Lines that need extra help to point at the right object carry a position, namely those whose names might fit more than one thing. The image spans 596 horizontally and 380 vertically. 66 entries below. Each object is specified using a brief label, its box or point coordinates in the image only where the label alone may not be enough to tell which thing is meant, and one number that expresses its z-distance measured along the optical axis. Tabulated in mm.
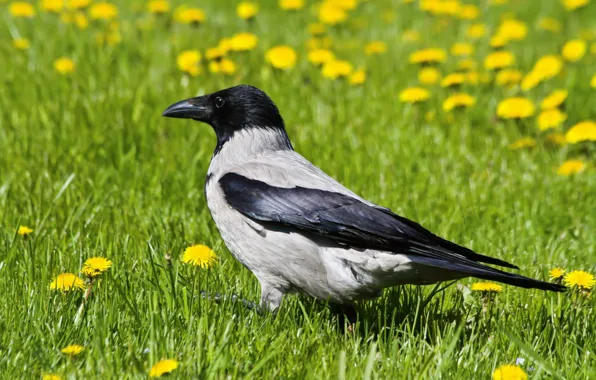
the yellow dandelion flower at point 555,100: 11578
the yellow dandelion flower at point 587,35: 15539
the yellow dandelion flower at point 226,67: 12133
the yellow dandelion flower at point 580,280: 7254
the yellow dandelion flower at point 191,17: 13297
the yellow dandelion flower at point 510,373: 5699
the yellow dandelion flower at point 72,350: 5562
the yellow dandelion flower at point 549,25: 16266
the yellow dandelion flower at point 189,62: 12219
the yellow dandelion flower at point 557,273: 7359
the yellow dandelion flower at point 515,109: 11453
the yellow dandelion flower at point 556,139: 11539
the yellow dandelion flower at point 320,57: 12562
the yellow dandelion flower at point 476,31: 14827
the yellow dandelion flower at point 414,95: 11648
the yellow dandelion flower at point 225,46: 12180
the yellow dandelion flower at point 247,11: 13875
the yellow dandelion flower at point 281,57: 12500
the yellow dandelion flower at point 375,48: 14055
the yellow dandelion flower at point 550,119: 11250
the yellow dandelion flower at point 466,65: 13031
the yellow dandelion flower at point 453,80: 12055
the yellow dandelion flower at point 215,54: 11984
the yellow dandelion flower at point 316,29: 14468
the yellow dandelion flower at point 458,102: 11516
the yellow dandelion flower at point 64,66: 12141
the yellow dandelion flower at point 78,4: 13773
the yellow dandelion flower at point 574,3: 14922
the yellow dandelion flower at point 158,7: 14047
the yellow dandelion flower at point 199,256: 7207
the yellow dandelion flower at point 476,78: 12781
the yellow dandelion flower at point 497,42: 13352
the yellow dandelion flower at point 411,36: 15281
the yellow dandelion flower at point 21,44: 12904
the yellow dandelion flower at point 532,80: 12097
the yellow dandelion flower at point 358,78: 12482
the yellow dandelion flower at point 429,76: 12625
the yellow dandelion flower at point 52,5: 13758
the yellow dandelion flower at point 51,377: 5287
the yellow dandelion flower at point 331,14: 14859
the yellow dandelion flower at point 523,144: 11266
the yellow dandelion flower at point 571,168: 10617
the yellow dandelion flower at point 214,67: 12105
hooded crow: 6578
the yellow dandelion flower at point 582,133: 10492
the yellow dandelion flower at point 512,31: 14036
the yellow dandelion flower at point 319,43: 14008
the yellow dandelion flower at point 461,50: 13758
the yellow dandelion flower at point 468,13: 15953
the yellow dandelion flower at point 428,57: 12719
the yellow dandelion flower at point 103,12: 13953
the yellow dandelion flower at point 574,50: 13164
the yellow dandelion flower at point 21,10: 13891
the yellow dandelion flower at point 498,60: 12562
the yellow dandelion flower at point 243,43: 12320
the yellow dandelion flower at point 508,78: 12695
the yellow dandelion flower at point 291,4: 14727
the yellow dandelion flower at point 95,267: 6711
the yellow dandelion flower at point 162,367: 5250
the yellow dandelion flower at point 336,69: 12352
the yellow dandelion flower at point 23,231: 7727
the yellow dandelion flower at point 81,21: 13992
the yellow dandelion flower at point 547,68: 12078
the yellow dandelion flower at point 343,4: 15539
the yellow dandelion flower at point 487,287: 7316
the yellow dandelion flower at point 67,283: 6645
